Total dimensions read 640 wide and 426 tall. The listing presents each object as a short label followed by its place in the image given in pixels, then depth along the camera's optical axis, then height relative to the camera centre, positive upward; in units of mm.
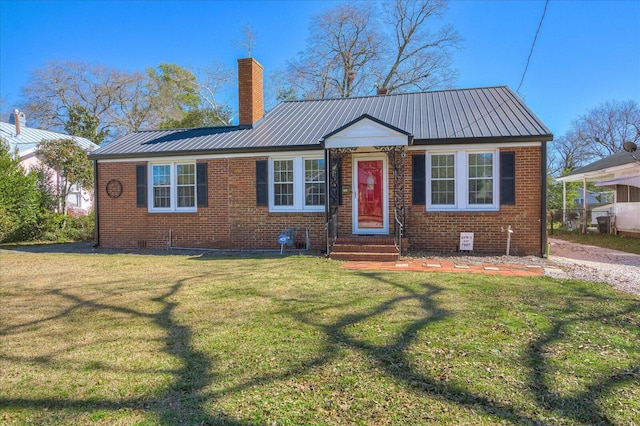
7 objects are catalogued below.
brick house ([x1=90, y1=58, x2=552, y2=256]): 10000 +954
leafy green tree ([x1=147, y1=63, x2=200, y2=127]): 33656 +10236
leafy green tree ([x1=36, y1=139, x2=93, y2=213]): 18125 +2286
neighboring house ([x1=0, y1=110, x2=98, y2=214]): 19797 +3304
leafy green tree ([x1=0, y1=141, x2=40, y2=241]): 14766 +474
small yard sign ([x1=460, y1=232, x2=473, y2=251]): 10172 -731
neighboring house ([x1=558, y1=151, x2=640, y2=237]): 15194 +1055
